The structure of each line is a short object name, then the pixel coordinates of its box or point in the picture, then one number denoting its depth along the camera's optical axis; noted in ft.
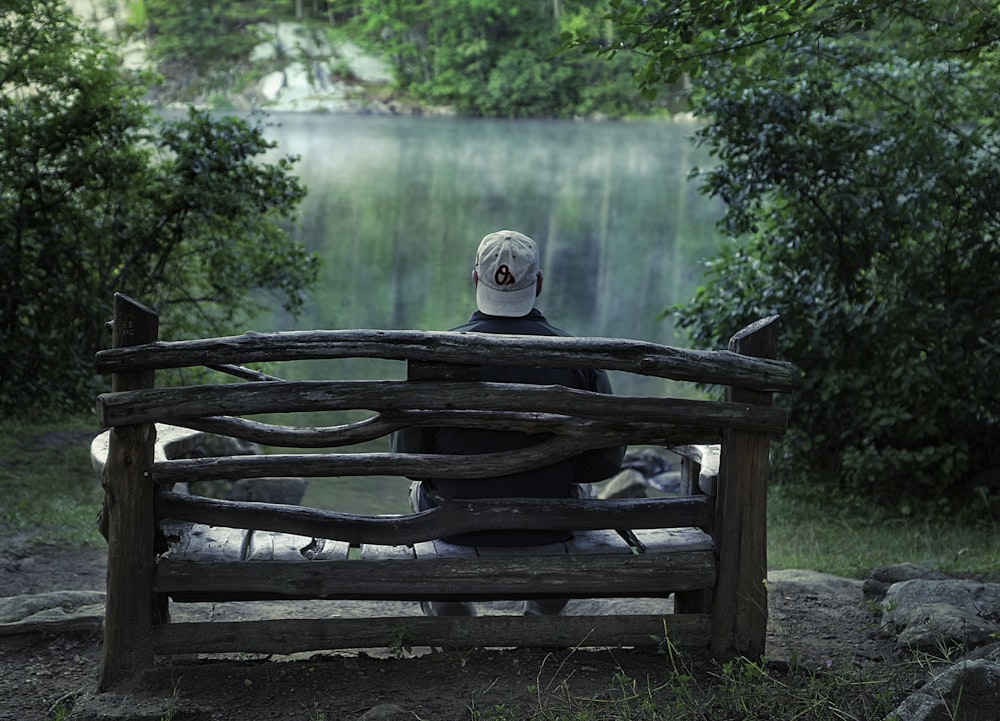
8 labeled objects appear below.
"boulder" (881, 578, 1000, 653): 13.69
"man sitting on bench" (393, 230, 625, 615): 12.77
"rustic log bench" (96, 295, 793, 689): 11.73
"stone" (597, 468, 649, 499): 29.76
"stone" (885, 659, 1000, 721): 10.65
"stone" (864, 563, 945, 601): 17.07
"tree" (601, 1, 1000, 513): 26.05
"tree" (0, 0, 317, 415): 29.94
